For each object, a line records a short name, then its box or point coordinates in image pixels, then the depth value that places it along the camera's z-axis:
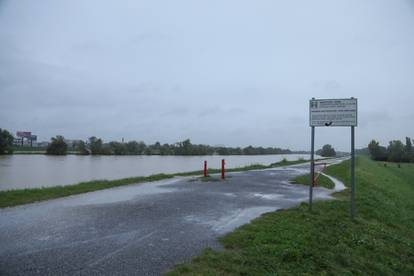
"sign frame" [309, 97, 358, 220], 6.99
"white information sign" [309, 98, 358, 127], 6.99
